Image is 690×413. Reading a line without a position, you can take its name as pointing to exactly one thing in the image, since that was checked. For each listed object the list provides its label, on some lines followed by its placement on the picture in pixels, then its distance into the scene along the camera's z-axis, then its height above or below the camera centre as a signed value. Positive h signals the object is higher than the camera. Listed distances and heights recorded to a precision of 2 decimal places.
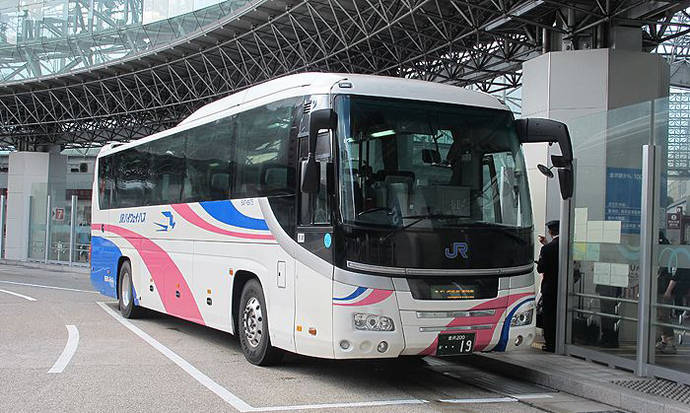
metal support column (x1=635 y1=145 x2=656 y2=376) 8.20 -0.17
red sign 34.41 -0.19
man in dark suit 10.17 -0.76
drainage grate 7.39 -1.67
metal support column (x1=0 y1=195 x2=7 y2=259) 38.03 -0.86
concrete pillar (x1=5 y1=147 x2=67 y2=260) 38.72 +1.38
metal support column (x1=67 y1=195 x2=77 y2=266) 33.12 -0.75
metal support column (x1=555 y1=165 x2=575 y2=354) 9.70 -0.57
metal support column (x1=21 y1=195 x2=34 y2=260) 36.66 -0.80
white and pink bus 7.64 -0.01
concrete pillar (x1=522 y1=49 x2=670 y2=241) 12.46 +2.42
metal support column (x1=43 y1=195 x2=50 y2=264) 34.81 -1.25
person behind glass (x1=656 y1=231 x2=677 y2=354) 8.03 -0.77
